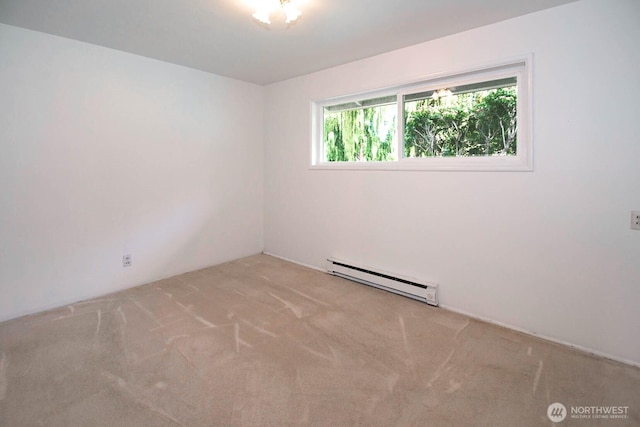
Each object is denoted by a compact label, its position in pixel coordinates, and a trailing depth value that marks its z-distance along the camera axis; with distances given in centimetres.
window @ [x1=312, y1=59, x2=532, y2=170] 241
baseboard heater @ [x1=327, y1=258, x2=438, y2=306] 278
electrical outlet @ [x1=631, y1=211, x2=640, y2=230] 191
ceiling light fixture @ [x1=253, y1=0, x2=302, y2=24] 194
